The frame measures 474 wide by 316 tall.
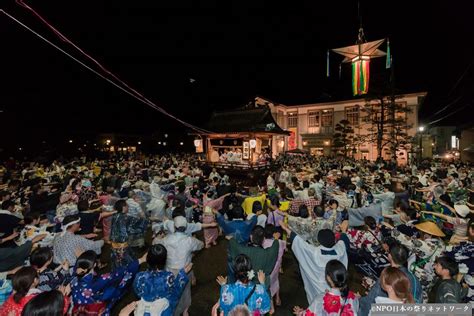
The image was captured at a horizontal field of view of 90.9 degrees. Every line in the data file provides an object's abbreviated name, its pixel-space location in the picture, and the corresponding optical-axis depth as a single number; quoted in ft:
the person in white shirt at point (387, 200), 22.59
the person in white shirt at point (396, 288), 6.56
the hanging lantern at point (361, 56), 32.37
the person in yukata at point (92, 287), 7.64
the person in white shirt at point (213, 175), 37.09
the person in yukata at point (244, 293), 7.26
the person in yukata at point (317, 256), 10.04
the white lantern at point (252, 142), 53.88
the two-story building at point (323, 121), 90.63
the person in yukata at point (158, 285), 7.55
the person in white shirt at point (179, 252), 11.01
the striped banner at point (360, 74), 33.81
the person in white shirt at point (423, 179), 30.66
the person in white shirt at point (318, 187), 24.07
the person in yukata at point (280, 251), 11.96
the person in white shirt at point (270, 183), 29.65
